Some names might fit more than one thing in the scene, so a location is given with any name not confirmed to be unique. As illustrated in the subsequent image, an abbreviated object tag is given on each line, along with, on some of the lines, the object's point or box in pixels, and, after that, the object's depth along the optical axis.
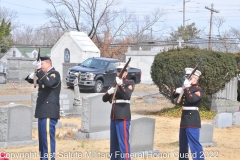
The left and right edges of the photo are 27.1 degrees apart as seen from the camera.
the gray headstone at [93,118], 11.45
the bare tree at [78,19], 53.97
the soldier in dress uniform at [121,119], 8.05
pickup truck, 25.27
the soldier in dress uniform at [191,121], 8.07
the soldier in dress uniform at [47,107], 7.70
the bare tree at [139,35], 65.57
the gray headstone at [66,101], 16.24
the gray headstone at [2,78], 29.23
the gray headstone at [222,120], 14.35
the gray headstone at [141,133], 9.30
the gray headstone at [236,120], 15.02
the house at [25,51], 57.83
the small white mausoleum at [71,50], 31.83
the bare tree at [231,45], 49.96
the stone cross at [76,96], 16.87
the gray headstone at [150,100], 22.03
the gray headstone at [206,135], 10.86
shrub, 16.08
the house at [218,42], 49.83
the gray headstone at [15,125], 10.02
